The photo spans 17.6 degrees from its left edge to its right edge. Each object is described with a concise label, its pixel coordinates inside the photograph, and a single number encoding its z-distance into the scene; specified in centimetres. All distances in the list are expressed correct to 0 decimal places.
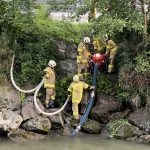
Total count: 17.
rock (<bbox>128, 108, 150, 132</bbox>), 1539
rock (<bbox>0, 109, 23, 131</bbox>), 1516
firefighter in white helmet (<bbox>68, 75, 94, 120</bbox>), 1603
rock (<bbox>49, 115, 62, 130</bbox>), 1589
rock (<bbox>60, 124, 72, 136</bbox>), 1576
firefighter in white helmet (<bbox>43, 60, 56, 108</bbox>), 1636
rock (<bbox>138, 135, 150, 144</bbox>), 1487
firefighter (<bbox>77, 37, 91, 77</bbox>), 1695
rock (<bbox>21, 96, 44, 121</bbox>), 1571
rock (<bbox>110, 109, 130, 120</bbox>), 1623
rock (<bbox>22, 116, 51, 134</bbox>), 1527
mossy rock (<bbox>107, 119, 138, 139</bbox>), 1533
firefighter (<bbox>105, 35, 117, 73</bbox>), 1689
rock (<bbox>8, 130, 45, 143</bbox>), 1491
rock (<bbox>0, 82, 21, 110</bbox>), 1614
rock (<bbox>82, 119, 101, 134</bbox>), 1577
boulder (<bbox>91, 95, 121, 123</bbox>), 1620
